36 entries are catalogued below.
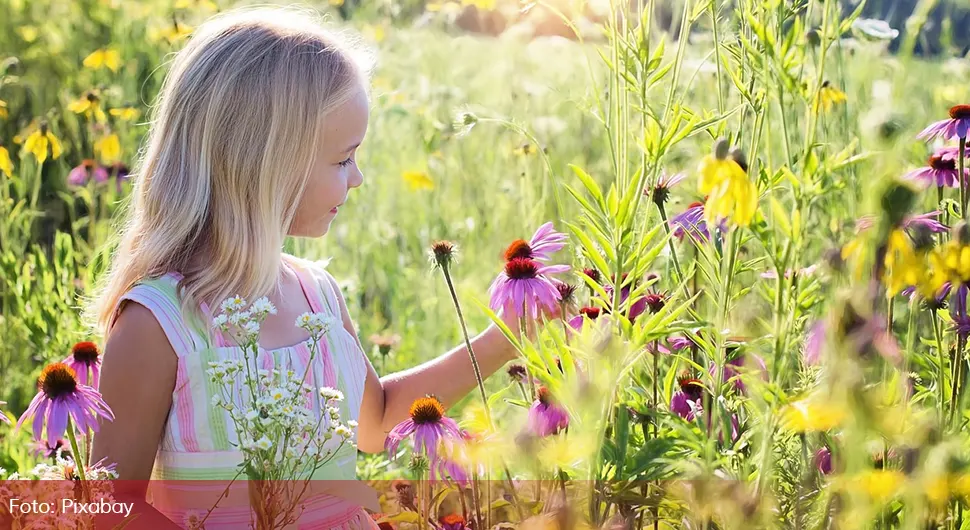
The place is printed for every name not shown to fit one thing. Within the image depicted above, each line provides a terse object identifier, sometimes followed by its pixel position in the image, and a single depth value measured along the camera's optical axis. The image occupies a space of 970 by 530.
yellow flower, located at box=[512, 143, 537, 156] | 2.39
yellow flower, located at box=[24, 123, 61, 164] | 2.45
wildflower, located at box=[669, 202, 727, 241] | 1.22
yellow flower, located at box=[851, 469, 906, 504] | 0.74
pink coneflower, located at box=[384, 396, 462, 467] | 1.28
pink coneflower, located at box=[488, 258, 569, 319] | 1.25
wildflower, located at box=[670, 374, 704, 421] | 1.26
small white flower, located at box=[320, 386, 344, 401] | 1.01
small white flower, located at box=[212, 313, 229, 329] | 1.05
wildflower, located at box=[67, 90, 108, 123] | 2.61
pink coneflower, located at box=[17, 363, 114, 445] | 1.14
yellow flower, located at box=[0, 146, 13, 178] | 2.10
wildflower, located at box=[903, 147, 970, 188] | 1.37
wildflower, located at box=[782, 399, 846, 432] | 0.69
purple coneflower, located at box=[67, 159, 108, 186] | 2.69
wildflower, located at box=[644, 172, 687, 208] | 1.33
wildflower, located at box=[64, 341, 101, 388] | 1.47
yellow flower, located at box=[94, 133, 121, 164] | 2.69
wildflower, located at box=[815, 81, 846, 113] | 1.84
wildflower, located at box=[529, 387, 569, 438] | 1.17
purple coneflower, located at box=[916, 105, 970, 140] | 1.41
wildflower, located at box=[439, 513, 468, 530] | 1.32
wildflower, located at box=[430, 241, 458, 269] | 1.29
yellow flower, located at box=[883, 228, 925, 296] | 0.71
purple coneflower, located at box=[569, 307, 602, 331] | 1.25
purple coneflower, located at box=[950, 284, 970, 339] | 1.12
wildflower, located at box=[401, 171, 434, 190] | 2.92
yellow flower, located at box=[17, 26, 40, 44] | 3.47
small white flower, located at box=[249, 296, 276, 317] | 1.05
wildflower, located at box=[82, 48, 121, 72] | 3.10
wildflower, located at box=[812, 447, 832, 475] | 1.18
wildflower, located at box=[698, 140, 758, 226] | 0.79
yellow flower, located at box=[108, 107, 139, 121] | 2.65
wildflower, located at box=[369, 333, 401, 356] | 2.05
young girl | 1.31
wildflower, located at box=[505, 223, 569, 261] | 1.31
